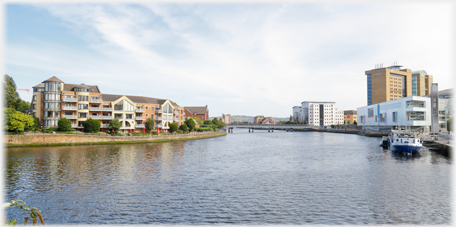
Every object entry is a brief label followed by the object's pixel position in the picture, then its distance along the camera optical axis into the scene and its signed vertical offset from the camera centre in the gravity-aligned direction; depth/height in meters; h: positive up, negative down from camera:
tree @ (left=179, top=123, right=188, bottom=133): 106.80 -2.97
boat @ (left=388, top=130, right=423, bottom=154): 56.31 -5.06
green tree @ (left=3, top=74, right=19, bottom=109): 72.29 +7.97
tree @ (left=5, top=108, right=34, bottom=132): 64.06 +0.09
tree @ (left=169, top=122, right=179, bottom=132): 100.06 -2.41
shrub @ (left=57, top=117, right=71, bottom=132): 75.35 -1.30
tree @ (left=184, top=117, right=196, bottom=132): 113.55 -1.42
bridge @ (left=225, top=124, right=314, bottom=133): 187.86 -3.79
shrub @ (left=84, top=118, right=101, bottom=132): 77.50 -1.35
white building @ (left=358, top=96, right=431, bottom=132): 110.68 +3.54
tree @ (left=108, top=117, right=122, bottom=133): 82.88 -1.40
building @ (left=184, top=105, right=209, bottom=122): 186.38 +7.05
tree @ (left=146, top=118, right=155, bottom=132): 93.06 -1.20
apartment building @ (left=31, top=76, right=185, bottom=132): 80.62 +4.67
